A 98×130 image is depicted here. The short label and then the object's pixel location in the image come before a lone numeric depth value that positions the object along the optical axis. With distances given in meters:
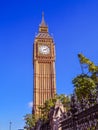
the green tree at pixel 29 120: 36.32
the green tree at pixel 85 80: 16.37
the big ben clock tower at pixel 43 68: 63.85
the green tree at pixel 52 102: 25.93
